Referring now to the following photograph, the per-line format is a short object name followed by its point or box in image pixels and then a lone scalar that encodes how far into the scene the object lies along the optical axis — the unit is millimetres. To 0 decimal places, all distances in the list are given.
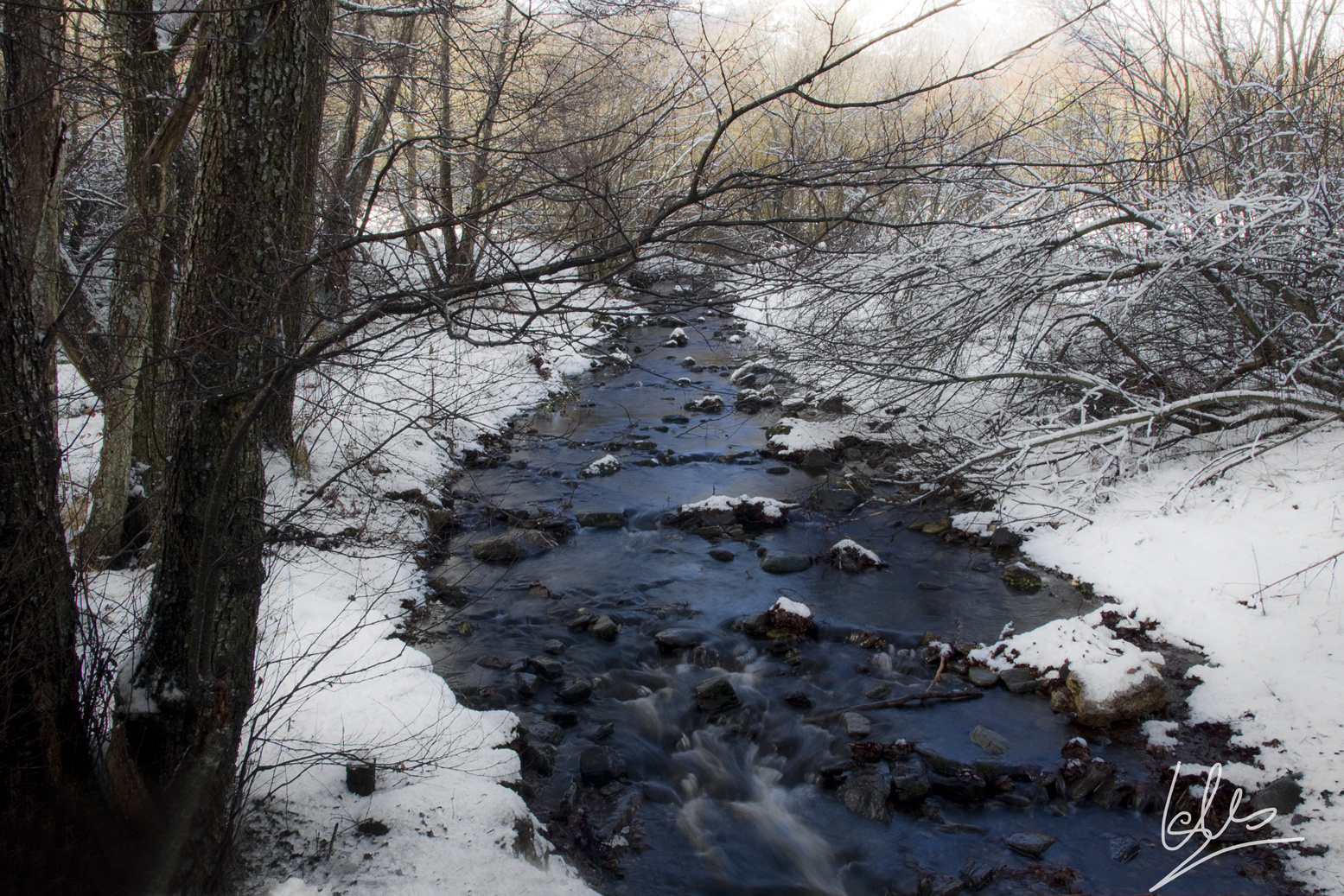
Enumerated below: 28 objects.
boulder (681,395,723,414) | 12297
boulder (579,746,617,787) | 4555
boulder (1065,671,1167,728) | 4922
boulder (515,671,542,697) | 5363
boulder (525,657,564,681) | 5613
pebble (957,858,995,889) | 3871
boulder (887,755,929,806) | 4480
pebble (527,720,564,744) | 4898
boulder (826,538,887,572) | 7312
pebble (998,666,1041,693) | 5348
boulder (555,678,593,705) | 5395
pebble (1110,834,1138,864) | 4008
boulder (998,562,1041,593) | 6824
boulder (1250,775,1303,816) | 4133
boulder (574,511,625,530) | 8219
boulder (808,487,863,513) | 8633
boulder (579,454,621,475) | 9617
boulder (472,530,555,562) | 7344
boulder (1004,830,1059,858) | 4059
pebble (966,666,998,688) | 5516
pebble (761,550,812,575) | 7311
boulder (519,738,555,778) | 4516
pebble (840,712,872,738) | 5090
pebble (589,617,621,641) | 6191
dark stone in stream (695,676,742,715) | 5434
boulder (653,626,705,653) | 6090
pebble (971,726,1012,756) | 4820
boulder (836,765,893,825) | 4434
